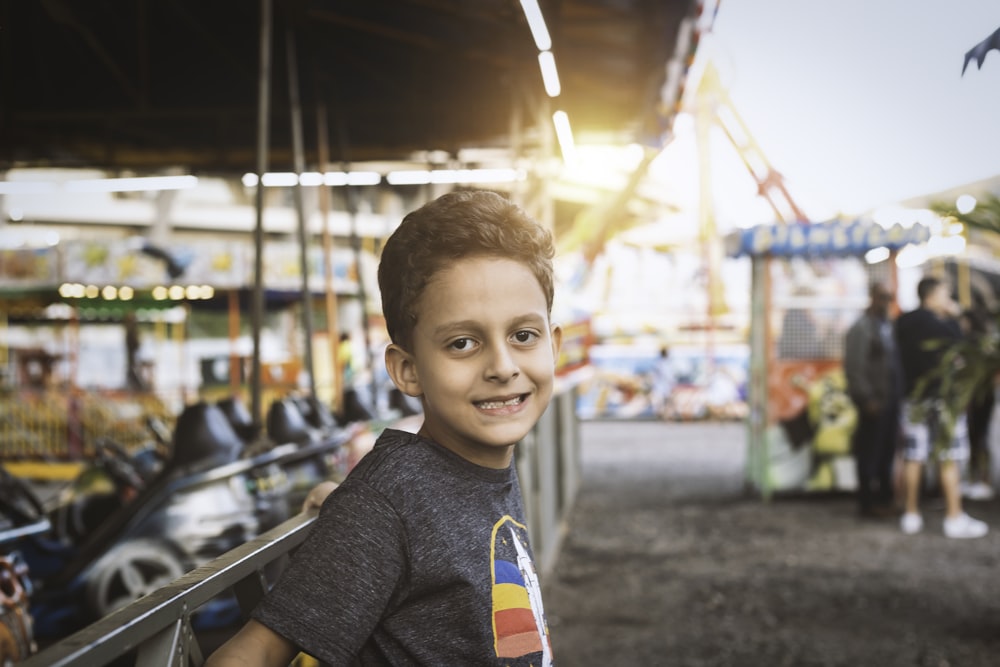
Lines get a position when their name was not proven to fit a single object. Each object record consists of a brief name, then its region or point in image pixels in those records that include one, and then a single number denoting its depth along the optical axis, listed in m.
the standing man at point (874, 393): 7.93
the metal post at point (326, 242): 6.93
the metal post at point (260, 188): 4.45
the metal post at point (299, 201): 5.63
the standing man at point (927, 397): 7.18
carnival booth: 8.92
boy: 1.19
